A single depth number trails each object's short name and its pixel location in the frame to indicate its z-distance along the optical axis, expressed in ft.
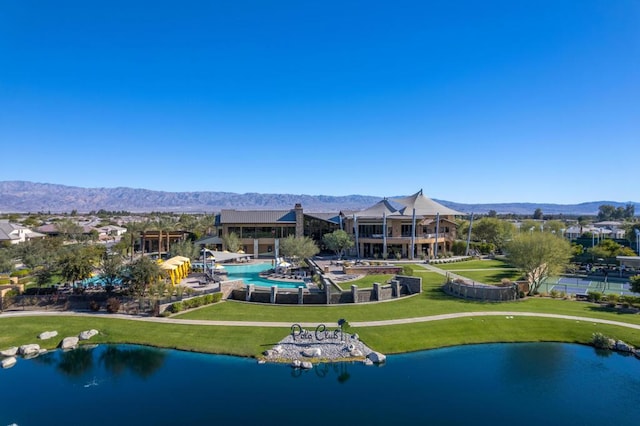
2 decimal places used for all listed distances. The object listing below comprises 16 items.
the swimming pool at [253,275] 129.59
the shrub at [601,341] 75.05
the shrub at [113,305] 92.02
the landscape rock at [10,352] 71.51
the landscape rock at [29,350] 72.43
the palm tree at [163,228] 192.21
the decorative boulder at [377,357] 68.37
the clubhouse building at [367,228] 195.31
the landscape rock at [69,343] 75.00
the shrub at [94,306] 93.91
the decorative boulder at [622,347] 73.76
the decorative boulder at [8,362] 67.97
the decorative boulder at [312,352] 69.31
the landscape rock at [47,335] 77.57
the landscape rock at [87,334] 77.92
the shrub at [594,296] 102.77
